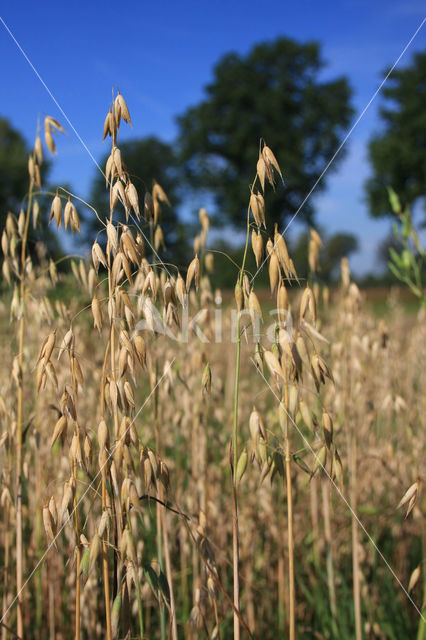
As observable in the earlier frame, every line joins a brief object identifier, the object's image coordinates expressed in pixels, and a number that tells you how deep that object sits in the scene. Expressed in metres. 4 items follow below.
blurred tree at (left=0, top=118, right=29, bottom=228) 21.67
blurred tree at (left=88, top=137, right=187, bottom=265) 23.86
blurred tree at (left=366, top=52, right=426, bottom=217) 20.88
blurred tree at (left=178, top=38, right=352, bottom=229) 24.65
